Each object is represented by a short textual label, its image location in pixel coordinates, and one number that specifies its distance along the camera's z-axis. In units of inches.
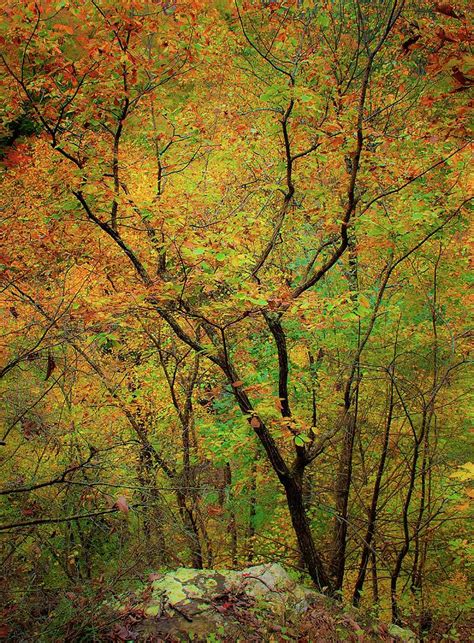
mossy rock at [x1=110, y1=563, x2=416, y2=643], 190.9
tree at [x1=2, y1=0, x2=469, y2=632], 216.1
